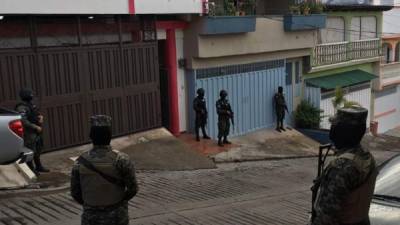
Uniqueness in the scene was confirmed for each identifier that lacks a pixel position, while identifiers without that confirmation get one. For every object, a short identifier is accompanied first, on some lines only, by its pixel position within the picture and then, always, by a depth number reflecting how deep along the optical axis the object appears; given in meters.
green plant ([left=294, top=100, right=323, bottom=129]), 19.52
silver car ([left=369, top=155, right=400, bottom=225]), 4.36
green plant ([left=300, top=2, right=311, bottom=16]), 18.77
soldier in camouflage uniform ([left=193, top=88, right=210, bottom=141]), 14.56
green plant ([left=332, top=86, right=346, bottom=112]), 20.92
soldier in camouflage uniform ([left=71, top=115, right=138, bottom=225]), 4.36
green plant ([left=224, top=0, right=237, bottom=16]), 16.08
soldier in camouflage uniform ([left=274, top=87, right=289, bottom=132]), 18.05
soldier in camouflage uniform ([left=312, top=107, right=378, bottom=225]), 3.82
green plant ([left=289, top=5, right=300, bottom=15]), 18.64
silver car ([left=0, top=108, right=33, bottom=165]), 7.42
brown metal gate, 11.15
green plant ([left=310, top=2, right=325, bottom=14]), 19.14
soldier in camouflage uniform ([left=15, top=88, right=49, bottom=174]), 9.34
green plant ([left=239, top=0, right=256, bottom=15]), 17.39
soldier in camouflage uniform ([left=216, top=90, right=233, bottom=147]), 14.65
